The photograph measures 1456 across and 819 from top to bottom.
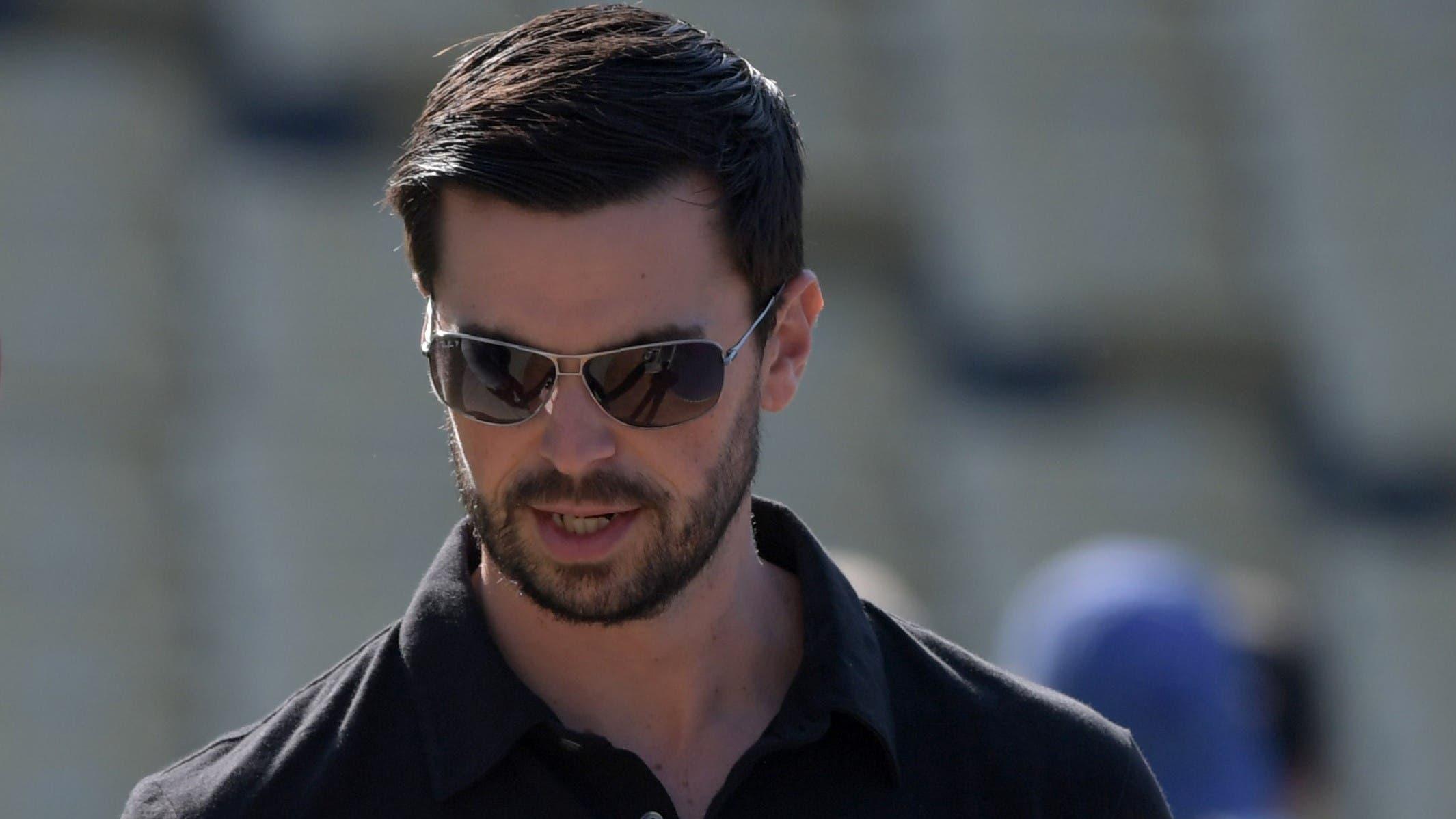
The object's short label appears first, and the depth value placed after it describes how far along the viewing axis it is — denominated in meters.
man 6.45
